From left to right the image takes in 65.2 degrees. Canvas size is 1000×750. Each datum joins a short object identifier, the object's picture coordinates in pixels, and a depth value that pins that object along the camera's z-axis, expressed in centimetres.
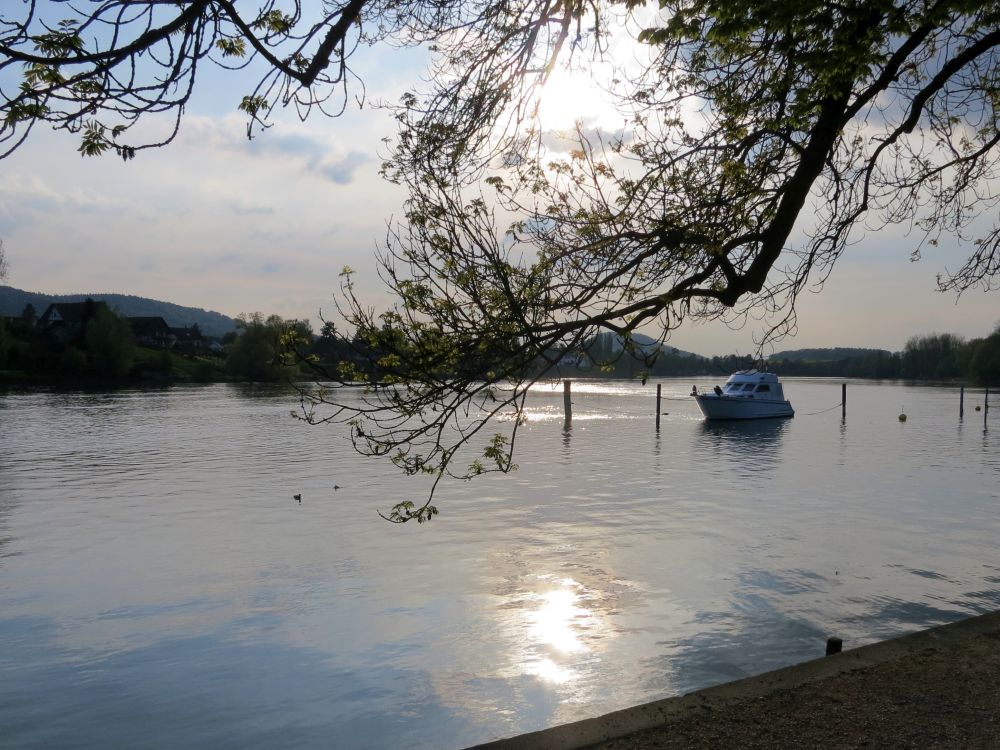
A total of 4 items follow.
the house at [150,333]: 14075
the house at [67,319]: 11306
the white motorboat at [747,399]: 5597
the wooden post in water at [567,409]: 5191
